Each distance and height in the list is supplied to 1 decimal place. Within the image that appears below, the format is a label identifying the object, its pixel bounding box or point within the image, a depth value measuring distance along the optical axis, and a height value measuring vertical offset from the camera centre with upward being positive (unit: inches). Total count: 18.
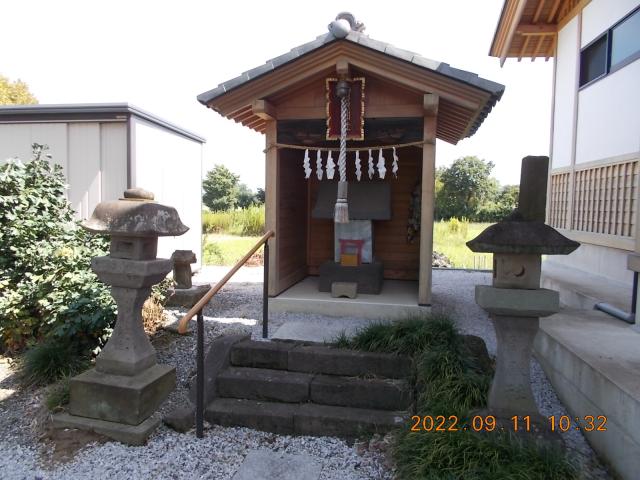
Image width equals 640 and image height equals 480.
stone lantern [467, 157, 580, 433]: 117.3 -19.5
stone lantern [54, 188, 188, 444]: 142.9 -44.9
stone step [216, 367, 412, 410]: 146.4 -60.8
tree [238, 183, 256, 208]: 1487.1 +68.3
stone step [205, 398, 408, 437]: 139.1 -67.5
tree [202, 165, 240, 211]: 1387.8 +90.5
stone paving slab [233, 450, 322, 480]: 121.6 -73.5
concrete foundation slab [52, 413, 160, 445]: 137.4 -70.3
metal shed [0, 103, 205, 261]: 286.0 +48.0
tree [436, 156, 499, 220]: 1298.0 +99.0
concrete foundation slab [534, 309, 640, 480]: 107.0 -45.6
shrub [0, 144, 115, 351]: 187.3 -27.0
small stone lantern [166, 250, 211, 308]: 270.2 -47.0
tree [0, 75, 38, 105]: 743.1 +218.4
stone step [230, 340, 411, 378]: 156.6 -54.1
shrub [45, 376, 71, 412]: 153.5 -66.8
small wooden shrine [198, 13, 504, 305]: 204.7 +52.1
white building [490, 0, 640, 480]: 122.4 +14.8
